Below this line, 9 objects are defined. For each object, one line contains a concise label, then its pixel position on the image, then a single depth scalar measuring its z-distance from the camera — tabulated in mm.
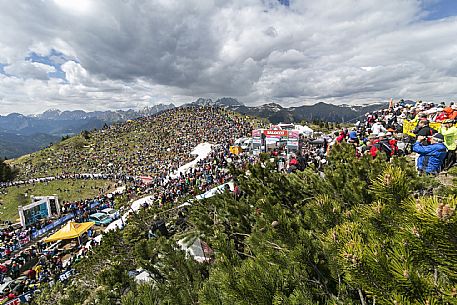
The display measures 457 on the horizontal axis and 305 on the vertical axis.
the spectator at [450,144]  6720
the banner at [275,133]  24131
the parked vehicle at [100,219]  25256
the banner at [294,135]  22225
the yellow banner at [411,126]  11359
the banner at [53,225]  24219
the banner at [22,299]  12675
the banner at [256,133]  26462
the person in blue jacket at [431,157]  6246
